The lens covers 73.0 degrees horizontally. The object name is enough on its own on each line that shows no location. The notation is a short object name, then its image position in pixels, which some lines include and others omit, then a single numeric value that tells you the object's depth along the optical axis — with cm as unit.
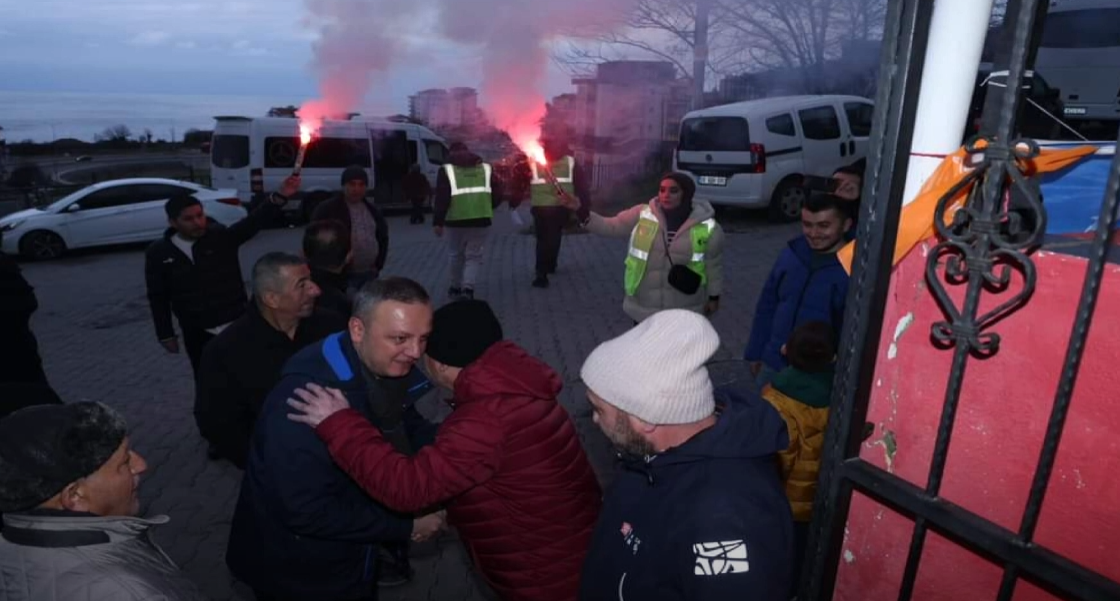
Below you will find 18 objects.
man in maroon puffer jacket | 233
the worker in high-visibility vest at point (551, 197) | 968
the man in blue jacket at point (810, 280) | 412
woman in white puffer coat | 524
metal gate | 144
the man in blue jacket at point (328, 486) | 255
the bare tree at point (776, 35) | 1326
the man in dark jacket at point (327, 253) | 486
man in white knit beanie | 179
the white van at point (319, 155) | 1642
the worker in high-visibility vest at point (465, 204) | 912
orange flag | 178
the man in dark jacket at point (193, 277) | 516
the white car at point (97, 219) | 1391
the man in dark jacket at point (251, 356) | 371
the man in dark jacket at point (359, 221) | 643
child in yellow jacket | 313
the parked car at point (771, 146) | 1380
